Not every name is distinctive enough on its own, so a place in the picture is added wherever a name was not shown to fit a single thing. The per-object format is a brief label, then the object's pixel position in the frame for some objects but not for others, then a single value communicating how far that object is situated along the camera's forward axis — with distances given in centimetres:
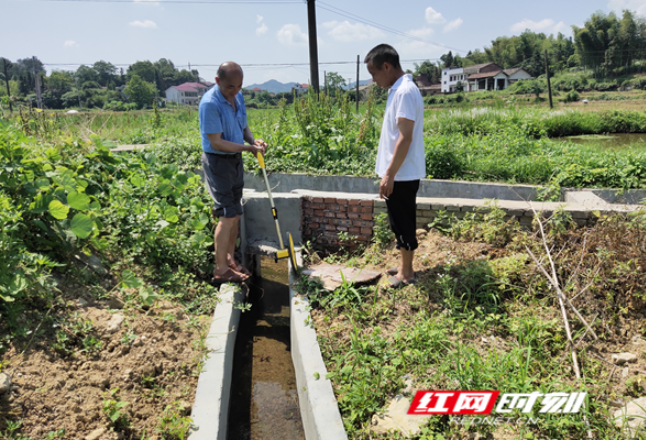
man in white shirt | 308
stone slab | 384
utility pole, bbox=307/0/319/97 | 1081
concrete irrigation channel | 271
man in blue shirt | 357
